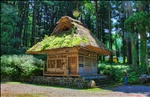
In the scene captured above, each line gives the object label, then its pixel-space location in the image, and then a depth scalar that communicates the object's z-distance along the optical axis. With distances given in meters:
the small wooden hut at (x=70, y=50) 18.39
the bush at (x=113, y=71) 21.89
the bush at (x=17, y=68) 19.91
